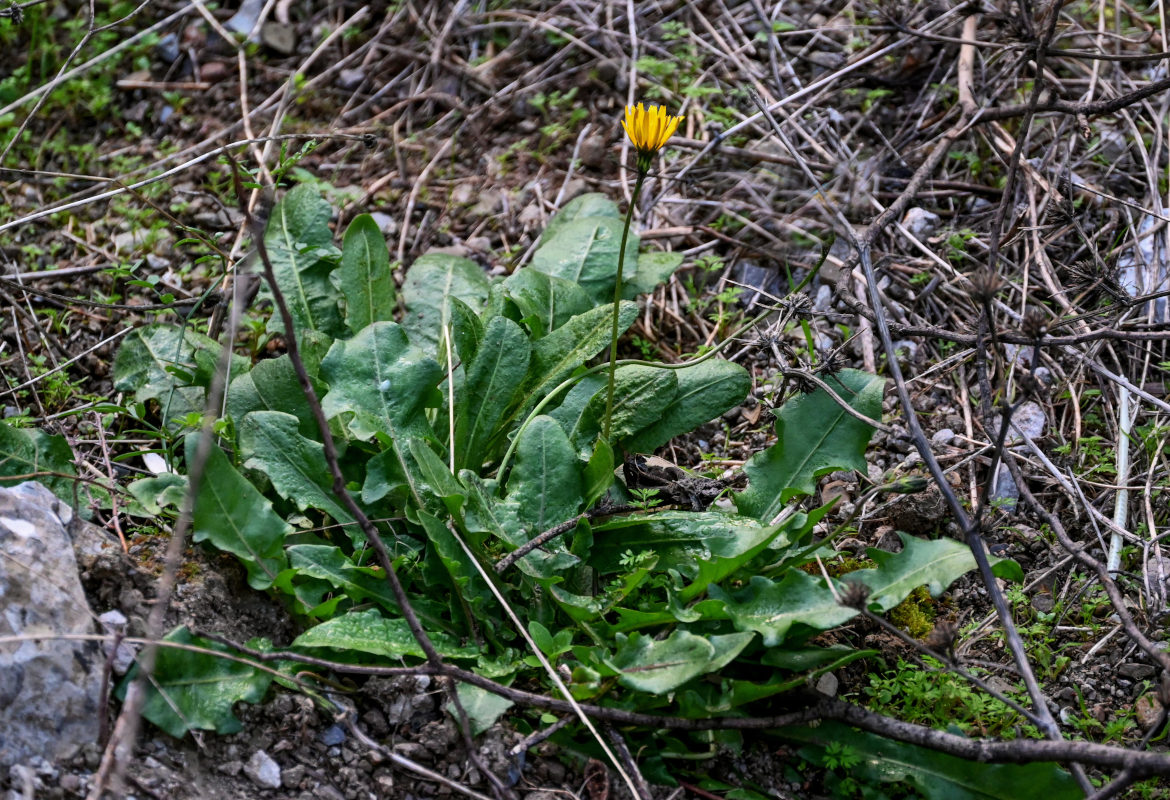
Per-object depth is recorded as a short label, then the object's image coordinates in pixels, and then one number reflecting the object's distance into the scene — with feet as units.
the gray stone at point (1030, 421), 9.48
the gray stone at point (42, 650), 6.01
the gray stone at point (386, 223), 12.20
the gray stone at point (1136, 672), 7.63
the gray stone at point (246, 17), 14.87
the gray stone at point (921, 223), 11.32
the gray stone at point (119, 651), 6.39
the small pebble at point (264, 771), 6.44
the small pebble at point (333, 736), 6.78
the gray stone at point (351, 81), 14.33
